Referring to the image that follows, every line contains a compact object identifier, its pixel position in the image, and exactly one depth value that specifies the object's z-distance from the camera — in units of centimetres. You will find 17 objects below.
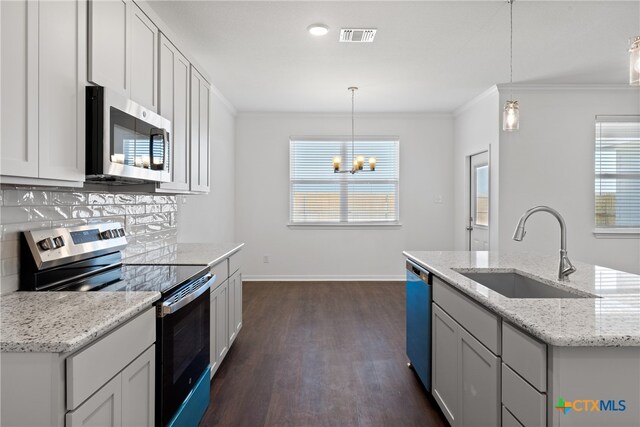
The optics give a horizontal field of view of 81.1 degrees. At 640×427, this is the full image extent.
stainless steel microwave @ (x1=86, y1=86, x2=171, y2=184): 165
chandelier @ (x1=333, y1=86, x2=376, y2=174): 500
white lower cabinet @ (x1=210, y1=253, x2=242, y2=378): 257
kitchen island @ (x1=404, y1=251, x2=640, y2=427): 111
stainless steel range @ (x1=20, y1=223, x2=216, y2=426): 161
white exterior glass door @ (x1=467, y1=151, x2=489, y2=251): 507
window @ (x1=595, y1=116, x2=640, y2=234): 474
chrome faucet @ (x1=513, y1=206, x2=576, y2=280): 188
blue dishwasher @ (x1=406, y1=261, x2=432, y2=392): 237
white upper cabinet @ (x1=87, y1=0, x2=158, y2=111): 167
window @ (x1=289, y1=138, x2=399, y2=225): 611
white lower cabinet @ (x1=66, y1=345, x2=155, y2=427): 111
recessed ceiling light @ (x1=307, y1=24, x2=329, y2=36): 301
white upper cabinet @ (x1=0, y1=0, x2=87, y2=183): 123
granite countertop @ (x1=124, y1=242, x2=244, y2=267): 245
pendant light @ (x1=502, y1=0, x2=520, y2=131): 275
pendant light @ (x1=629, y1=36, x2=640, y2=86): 171
